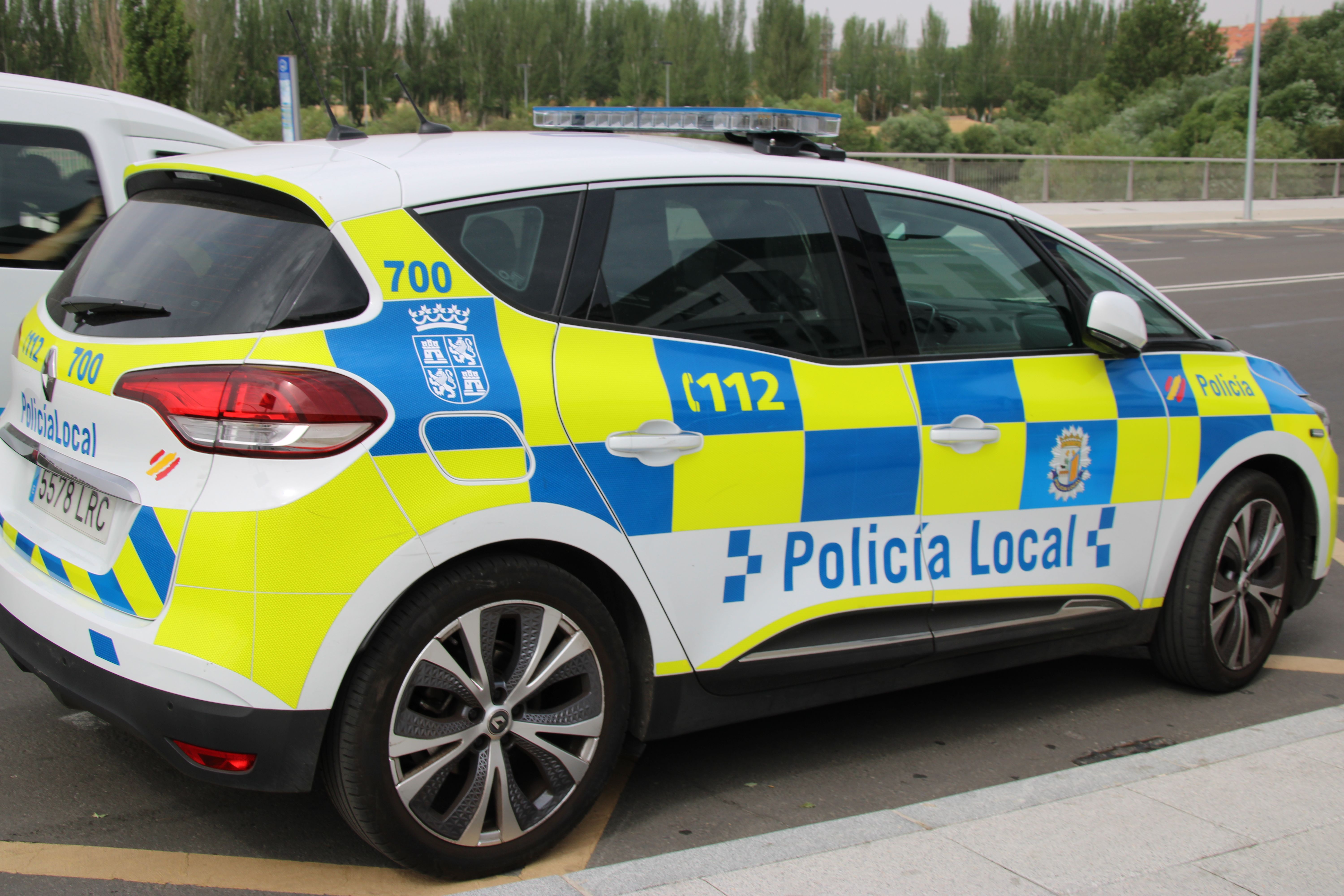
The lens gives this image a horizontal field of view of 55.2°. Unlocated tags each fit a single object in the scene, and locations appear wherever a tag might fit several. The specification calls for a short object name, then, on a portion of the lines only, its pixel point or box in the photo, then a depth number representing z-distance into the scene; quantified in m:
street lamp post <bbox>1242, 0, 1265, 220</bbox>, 30.09
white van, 5.23
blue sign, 14.88
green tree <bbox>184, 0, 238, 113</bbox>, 44.78
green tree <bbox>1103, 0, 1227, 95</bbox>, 83.06
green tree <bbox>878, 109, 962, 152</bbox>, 53.88
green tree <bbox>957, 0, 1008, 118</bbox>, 117.12
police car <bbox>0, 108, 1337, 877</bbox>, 2.52
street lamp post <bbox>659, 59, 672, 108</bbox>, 92.06
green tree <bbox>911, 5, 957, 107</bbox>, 120.81
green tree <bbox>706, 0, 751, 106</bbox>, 98.19
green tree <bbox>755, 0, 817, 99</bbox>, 96.00
